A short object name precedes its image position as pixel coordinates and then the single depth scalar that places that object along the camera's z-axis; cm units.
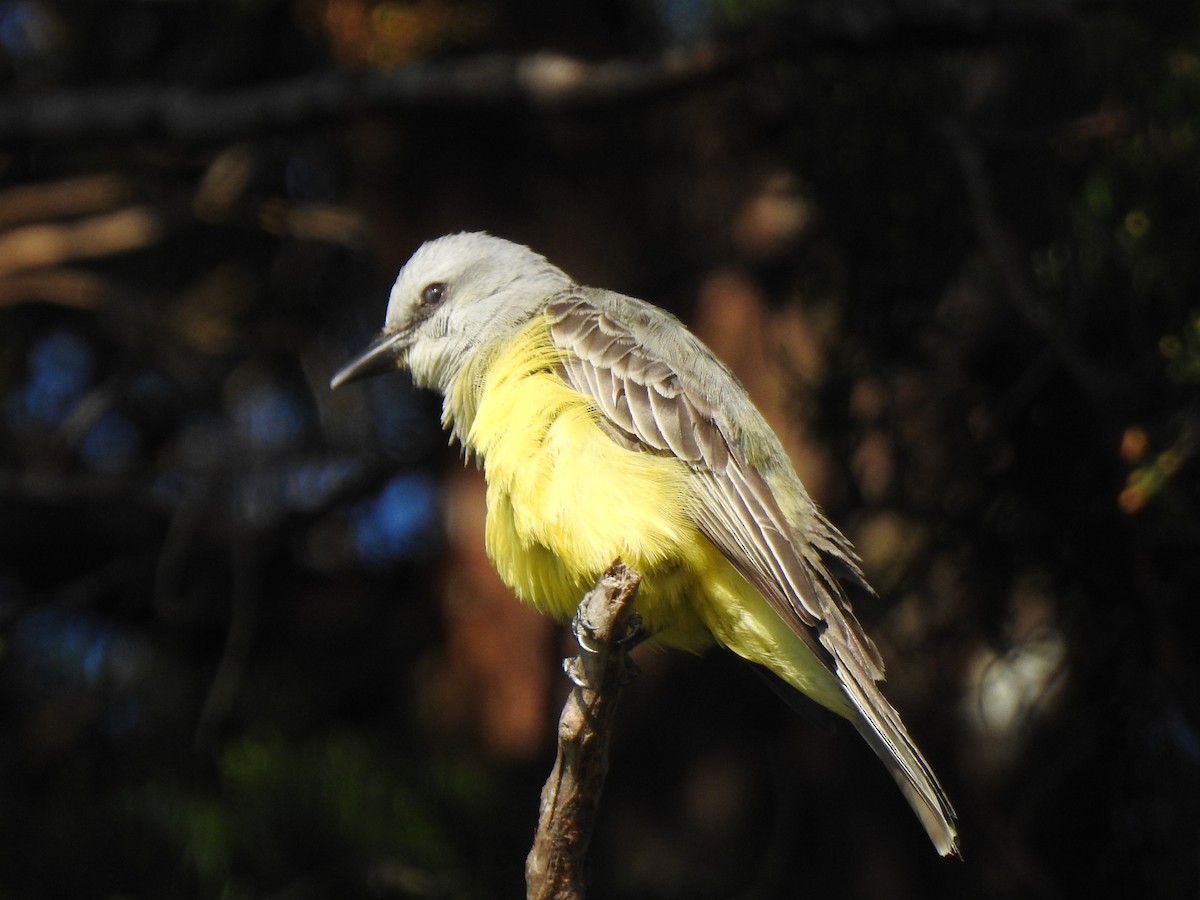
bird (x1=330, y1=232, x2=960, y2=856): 624
